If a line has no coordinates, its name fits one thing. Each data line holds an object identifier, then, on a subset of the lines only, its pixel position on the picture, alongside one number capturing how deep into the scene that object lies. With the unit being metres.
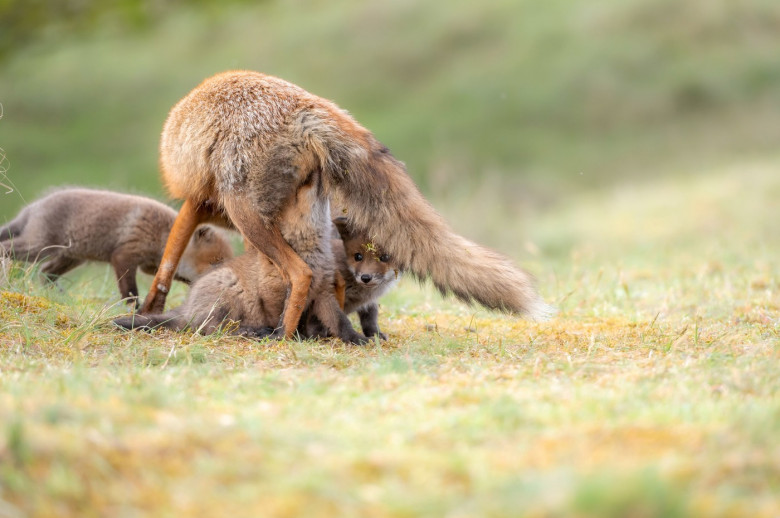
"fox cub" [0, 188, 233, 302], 14.41
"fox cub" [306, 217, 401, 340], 11.56
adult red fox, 10.66
